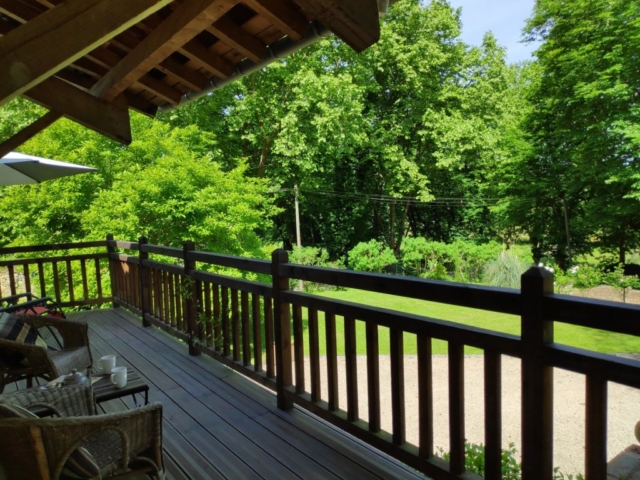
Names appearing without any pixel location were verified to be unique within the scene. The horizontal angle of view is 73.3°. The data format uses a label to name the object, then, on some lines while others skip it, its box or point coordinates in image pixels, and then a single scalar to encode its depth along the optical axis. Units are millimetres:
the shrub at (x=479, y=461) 2165
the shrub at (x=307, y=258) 15032
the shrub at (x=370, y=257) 15672
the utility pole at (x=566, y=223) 15211
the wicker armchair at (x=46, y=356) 2582
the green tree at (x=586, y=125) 11648
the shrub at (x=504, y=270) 12491
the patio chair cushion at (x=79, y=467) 1581
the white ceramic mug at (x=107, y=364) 2428
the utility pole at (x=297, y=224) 15318
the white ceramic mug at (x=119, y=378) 2262
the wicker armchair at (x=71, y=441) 1482
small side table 2168
